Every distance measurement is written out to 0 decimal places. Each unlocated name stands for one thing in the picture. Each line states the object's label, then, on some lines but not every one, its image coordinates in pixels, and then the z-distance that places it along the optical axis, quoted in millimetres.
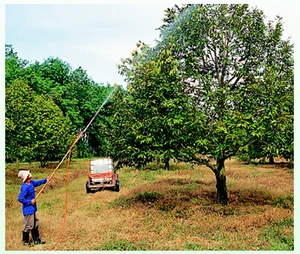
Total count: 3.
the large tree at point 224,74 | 5581
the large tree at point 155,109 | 5689
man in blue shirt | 4488
